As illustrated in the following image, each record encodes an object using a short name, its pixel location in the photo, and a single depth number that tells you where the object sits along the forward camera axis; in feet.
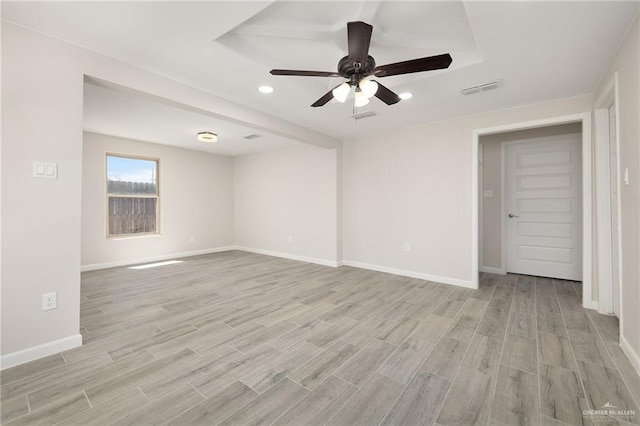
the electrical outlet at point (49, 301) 6.69
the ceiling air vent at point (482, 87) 9.24
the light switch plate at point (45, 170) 6.54
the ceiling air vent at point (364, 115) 12.23
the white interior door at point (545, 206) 13.29
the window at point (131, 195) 17.42
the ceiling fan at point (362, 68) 5.83
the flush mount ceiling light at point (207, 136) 15.60
